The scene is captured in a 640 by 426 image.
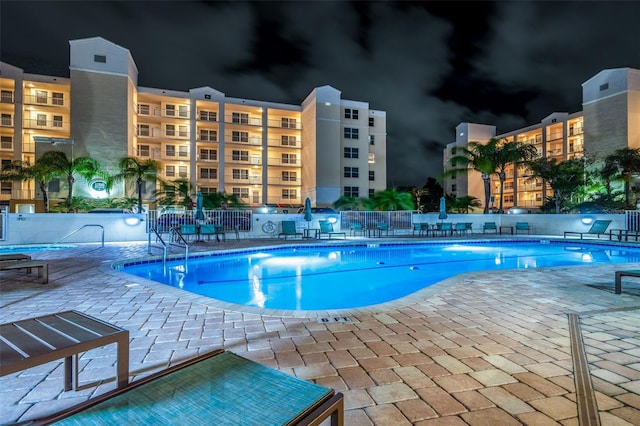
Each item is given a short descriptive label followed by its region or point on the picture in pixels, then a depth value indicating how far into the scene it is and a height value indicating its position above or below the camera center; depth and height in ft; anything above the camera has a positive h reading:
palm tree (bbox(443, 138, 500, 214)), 68.76 +11.37
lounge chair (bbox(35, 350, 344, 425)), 3.77 -2.36
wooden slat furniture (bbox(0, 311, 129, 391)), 4.33 -1.90
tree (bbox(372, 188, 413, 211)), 57.93 +2.50
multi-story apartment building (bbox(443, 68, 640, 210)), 86.53 +26.70
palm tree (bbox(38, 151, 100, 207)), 64.05 +9.77
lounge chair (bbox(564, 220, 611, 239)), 47.37 -1.86
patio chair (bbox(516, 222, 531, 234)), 58.29 -2.10
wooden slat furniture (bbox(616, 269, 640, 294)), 14.13 -2.67
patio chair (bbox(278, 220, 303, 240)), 48.52 -1.99
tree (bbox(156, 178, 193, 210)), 57.26 +3.34
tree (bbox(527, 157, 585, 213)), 71.20 +8.38
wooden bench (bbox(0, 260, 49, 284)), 16.29 -2.64
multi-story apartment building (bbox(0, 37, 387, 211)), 80.43 +23.55
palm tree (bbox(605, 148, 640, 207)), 68.28 +11.00
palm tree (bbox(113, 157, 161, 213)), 64.39 +9.01
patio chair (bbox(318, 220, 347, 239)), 50.10 -2.14
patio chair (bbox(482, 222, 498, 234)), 58.60 -2.11
